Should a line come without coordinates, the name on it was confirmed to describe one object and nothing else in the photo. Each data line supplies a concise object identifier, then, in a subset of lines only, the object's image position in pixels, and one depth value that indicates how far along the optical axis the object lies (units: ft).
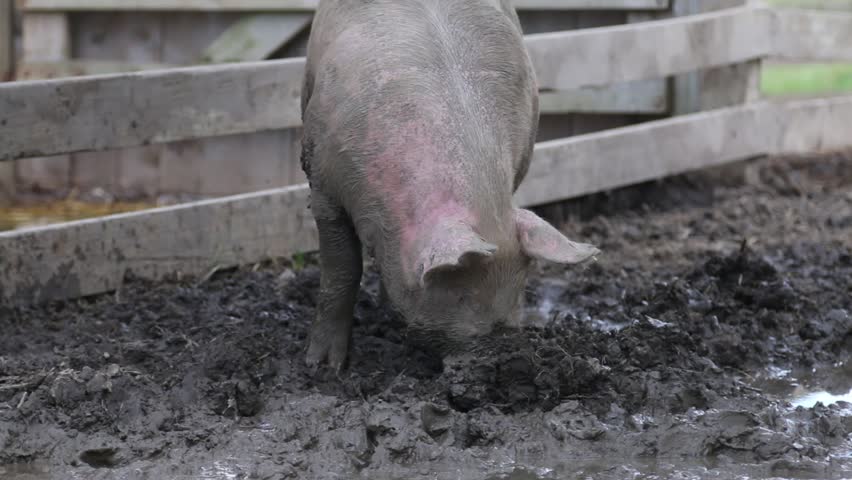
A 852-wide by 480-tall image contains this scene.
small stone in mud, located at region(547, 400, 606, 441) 25.75
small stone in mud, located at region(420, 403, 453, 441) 25.44
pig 24.86
